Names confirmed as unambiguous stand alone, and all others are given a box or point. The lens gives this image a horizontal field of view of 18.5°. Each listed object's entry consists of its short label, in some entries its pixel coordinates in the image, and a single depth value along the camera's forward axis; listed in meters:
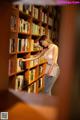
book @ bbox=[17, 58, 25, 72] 2.39
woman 2.27
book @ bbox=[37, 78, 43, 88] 2.35
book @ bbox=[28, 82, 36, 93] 2.34
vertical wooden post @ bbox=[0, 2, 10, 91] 2.33
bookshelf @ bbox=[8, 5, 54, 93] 2.29
